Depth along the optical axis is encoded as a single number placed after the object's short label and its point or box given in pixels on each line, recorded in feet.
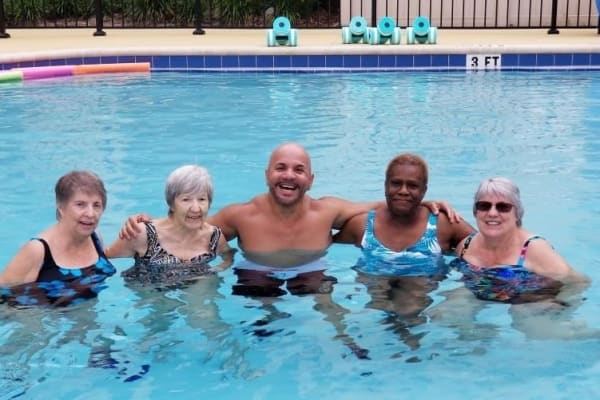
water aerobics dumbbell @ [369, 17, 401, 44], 45.06
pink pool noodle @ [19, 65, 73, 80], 39.24
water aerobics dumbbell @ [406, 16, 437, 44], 45.09
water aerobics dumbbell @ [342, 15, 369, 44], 45.91
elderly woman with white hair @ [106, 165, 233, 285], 15.17
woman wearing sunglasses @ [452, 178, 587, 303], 14.38
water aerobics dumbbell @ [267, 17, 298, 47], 44.96
